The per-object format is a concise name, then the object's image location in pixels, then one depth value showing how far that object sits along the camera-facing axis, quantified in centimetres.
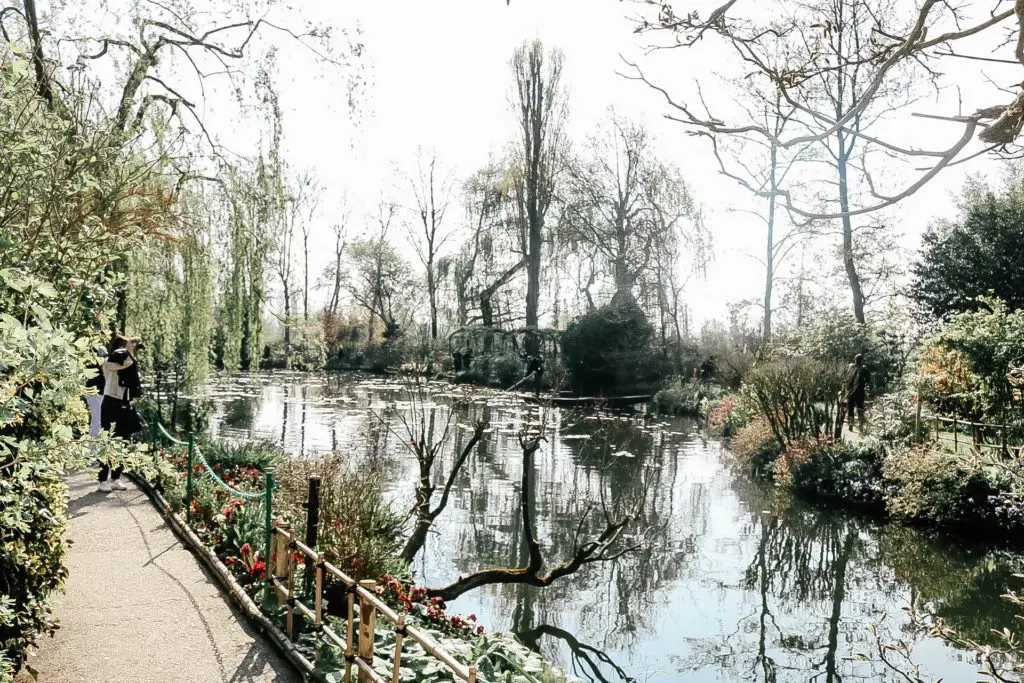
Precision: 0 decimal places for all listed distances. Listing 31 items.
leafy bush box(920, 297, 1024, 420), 1365
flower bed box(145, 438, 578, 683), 515
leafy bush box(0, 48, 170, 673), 265
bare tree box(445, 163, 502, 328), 3947
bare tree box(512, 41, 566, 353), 3338
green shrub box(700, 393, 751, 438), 2241
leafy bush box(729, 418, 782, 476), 1794
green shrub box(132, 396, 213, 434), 1505
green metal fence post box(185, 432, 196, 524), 836
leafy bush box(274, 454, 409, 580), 688
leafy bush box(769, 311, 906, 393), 2236
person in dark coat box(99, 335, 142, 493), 948
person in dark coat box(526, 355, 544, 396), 3299
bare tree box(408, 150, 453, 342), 4381
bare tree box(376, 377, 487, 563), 878
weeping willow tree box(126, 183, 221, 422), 1213
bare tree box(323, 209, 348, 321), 4791
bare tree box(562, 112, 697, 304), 3538
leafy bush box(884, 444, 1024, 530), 1211
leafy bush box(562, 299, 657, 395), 3117
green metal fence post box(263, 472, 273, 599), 600
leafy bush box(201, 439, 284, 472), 1142
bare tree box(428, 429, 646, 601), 839
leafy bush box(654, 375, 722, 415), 2794
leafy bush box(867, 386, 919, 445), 1530
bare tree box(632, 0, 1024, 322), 288
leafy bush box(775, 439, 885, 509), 1444
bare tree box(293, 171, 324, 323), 4157
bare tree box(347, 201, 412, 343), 4625
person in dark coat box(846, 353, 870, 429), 2048
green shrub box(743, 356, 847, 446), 1677
